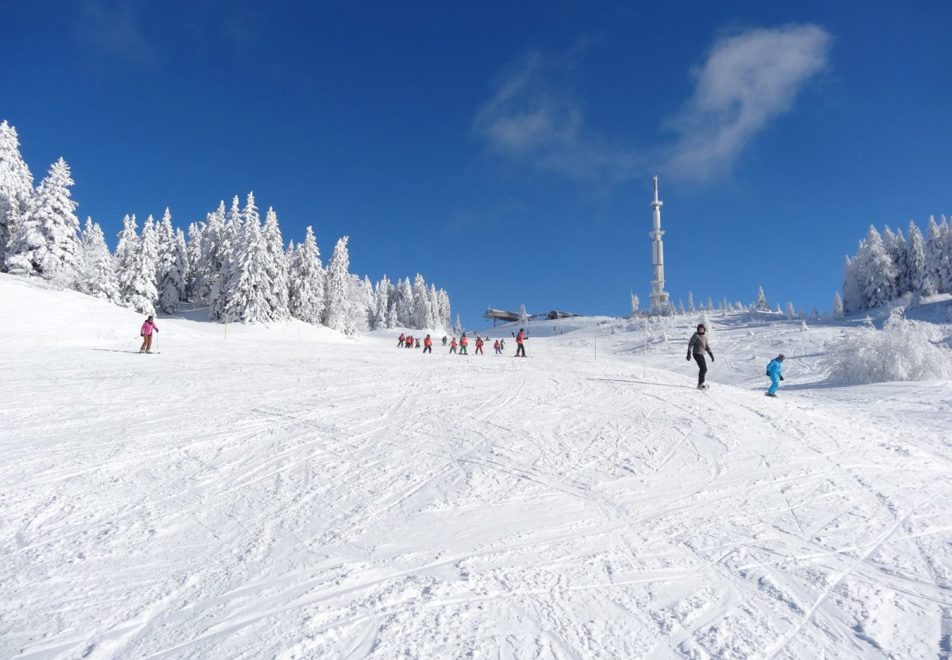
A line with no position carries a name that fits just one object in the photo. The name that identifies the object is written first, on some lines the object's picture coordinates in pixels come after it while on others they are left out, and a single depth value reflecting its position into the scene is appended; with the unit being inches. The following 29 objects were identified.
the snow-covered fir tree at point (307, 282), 2399.1
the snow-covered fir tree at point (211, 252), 2377.5
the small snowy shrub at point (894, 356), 796.0
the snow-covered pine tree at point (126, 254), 2043.6
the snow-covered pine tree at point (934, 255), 3051.2
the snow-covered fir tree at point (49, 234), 1577.3
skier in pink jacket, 791.1
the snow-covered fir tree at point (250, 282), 1935.3
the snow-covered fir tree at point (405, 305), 4485.7
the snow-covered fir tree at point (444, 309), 5216.5
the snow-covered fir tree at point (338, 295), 2613.2
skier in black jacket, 568.7
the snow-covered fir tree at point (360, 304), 3088.1
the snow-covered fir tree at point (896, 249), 3186.5
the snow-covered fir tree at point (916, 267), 3028.3
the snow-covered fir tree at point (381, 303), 4106.8
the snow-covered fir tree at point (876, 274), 3043.8
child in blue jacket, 647.8
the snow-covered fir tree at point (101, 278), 1872.5
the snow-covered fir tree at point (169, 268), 2361.0
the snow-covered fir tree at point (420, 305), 4402.1
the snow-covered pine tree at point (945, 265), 3031.5
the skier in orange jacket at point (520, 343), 1151.0
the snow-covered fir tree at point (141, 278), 2022.6
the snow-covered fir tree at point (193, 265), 2667.3
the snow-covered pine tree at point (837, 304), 3407.0
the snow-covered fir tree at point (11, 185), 1713.8
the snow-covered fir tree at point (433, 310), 4470.2
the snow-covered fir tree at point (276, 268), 2048.5
